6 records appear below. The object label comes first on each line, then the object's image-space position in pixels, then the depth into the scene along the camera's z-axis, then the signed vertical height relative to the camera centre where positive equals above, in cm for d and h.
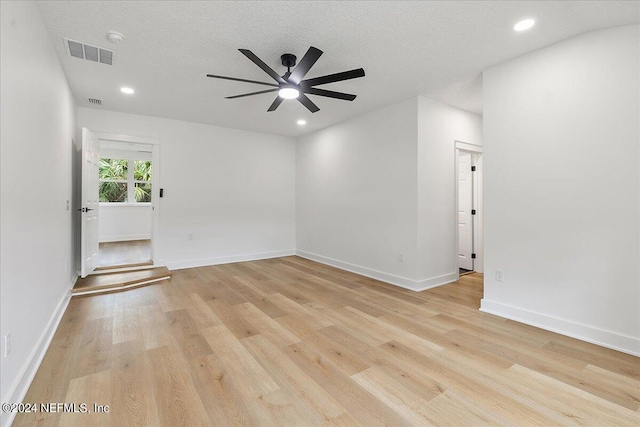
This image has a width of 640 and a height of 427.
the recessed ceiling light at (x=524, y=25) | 237 +156
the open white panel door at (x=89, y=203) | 398 +15
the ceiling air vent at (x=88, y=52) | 271 +158
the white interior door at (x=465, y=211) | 515 +3
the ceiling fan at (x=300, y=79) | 237 +124
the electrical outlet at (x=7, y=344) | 160 -73
